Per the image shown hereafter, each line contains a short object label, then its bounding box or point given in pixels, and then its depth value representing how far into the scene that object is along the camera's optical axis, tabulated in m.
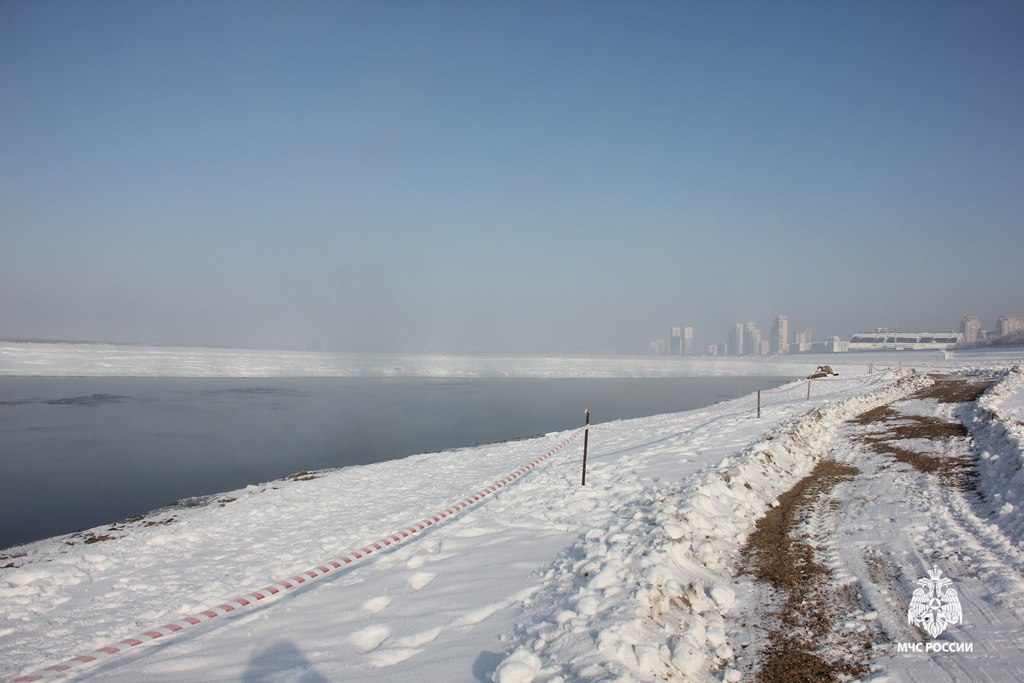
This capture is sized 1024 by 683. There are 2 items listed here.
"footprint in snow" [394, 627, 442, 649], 4.78
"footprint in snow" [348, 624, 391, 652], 4.86
